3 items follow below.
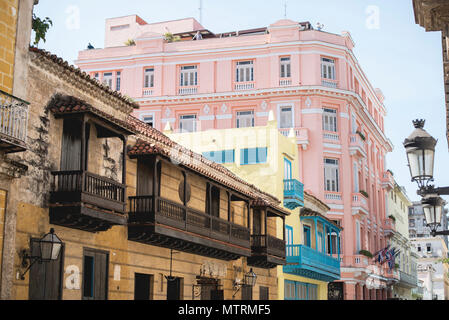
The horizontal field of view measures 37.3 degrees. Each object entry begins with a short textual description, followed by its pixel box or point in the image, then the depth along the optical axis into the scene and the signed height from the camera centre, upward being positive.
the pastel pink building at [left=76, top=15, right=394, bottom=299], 42.53 +13.32
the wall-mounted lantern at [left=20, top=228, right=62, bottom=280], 14.14 +1.02
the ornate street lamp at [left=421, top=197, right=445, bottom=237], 8.87 +1.22
